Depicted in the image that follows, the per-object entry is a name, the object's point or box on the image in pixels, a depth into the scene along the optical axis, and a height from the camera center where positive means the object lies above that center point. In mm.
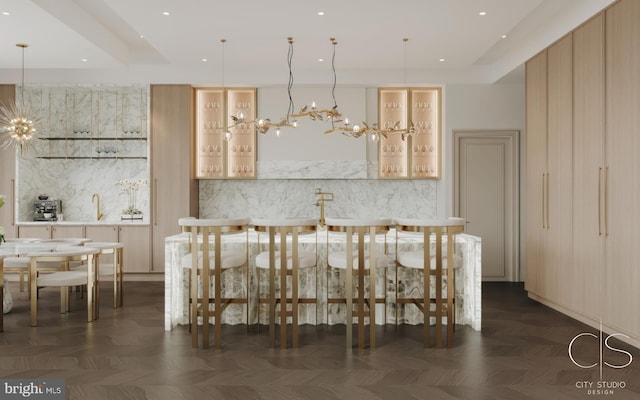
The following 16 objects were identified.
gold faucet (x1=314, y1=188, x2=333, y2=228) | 4848 -170
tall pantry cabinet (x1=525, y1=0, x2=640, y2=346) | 3824 +275
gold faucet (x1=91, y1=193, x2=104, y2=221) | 7219 -115
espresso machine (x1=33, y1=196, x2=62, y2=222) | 6996 -135
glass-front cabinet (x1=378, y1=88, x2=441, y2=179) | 7109 +1015
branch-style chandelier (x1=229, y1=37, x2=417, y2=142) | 4930 +836
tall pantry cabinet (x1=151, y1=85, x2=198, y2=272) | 6805 +505
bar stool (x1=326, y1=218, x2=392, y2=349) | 3717 -492
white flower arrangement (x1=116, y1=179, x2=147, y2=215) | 7320 +209
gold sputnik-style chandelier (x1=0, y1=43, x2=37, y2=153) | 6738 +1221
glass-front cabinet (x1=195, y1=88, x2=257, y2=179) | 7105 +1008
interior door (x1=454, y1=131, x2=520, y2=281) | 6941 +141
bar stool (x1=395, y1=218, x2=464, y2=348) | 3752 -514
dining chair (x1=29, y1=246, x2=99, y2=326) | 4402 -755
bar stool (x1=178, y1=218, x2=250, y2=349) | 3709 -507
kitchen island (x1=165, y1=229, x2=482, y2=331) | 4324 -775
